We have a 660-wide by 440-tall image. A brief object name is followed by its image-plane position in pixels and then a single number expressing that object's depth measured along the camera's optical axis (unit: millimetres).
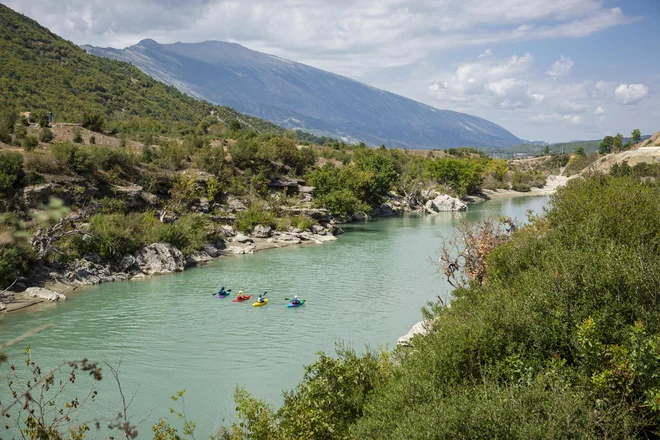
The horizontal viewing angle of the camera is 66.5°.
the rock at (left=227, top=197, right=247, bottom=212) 50322
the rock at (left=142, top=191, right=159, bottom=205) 43719
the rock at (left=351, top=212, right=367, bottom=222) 62700
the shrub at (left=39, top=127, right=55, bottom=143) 46594
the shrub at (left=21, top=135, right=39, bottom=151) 42000
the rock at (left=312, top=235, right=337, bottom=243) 47500
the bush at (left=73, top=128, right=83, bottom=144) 49750
